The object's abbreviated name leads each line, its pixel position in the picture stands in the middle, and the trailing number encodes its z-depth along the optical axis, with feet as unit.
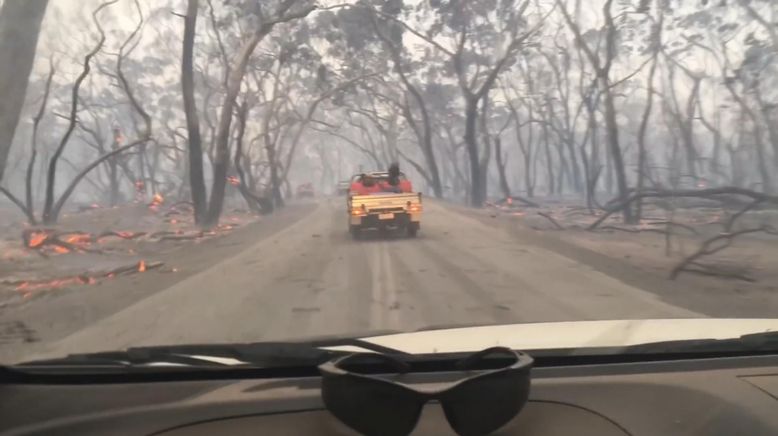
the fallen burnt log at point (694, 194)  35.54
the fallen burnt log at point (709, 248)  30.50
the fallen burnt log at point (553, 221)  41.77
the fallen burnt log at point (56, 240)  29.50
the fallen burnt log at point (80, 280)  25.63
